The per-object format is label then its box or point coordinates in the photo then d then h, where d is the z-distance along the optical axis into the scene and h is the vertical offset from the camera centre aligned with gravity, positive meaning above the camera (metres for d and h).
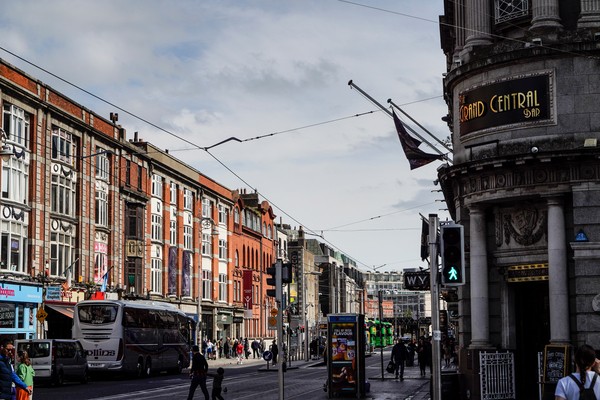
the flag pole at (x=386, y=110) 28.91 +5.62
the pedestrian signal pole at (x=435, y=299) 16.61 -0.07
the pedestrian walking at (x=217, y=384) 25.34 -2.25
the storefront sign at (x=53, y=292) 46.31 +0.42
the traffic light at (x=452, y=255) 16.45 +0.68
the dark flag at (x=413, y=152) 28.64 +4.23
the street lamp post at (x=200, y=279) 71.44 +1.57
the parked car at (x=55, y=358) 37.06 -2.25
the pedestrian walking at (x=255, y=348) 84.43 -4.36
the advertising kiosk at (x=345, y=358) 30.17 -1.91
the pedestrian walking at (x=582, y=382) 9.87 -0.91
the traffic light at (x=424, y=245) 27.45 +1.43
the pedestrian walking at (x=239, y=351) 68.91 -3.81
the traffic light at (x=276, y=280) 20.94 +0.38
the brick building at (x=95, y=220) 47.88 +4.99
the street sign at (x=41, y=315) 42.75 -0.61
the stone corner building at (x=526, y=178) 25.42 +3.14
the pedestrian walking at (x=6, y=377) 16.28 -1.27
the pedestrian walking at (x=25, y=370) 20.62 -1.47
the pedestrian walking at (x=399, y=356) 42.28 -2.63
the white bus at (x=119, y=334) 43.03 -1.56
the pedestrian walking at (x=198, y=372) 26.23 -1.98
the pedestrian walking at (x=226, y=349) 78.74 -4.11
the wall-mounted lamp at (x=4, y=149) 42.96 +7.23
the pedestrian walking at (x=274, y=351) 59.79 -3.28
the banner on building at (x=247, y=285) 86.75 +1.17
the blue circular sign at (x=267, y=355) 49.56 -2.92
